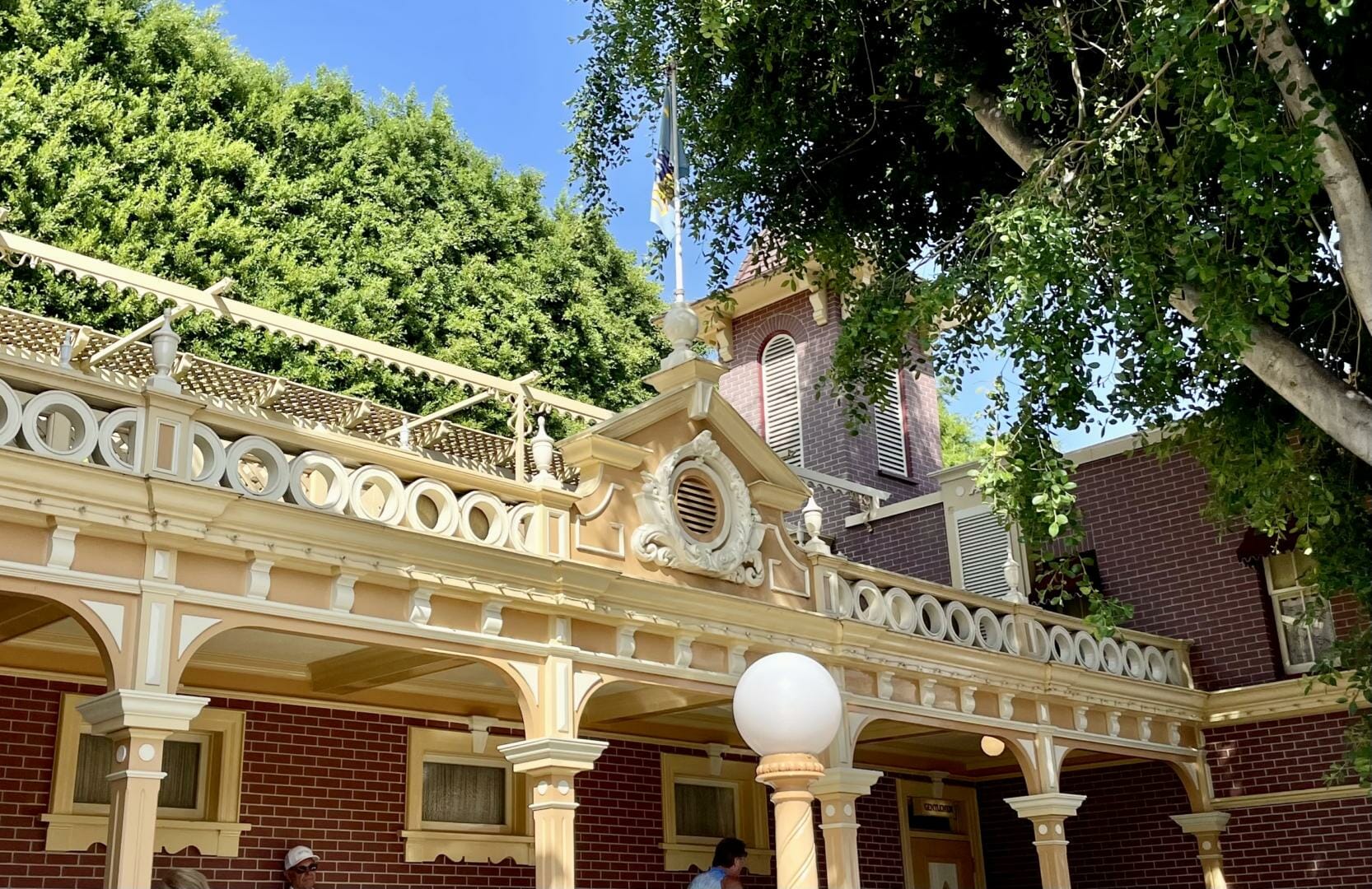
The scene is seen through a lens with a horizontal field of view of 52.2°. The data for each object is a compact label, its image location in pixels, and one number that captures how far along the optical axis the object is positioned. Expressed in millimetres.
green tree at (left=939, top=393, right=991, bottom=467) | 39438
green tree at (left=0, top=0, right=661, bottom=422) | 21562
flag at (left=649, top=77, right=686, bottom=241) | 13008
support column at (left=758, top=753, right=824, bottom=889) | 5254
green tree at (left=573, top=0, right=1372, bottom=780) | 8922
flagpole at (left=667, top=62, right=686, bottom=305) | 12538
